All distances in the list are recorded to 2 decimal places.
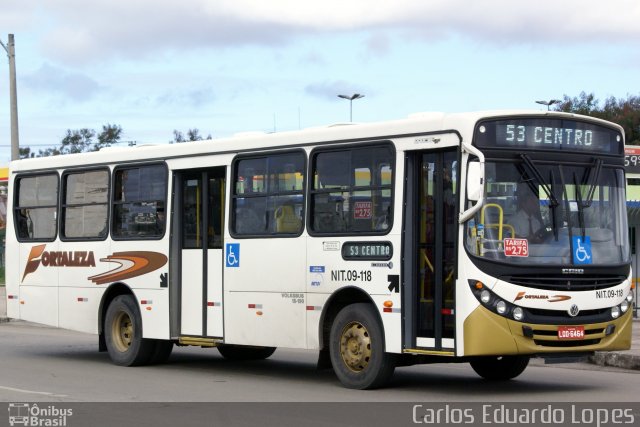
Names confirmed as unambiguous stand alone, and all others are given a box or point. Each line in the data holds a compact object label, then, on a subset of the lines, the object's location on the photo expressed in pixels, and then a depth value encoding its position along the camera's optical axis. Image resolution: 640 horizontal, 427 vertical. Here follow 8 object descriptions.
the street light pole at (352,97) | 56.12
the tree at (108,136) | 78.81
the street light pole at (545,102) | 52.19
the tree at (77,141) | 76.25
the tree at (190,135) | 75.38
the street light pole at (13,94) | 31.31
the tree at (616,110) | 75.00
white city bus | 12.86
